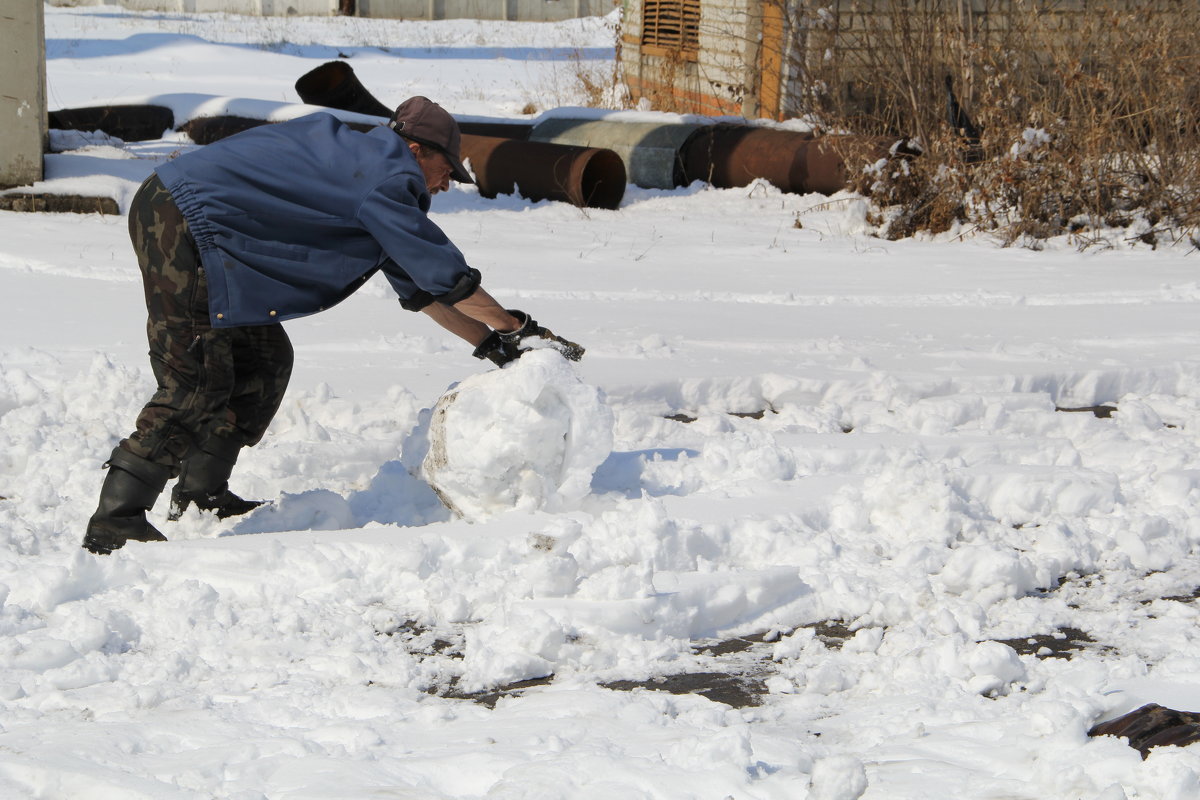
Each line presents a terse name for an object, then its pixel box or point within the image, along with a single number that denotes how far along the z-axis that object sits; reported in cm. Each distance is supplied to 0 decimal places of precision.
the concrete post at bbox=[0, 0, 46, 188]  1572
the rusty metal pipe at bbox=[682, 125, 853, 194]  1892
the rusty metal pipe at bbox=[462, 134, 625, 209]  1866
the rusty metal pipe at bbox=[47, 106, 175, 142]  2252
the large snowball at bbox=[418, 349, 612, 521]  676
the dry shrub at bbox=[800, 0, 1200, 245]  1578
